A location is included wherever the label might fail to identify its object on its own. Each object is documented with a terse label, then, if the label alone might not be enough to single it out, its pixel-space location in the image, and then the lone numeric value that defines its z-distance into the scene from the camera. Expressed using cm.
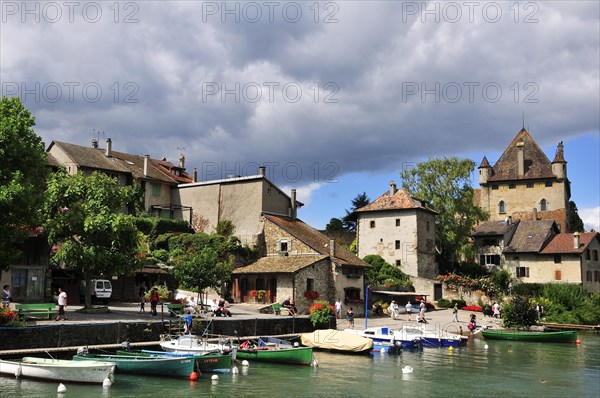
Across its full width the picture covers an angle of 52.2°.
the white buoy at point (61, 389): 2192
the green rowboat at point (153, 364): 2580
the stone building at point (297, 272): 4897
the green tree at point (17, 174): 2934
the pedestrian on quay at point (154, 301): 3644
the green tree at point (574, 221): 9498
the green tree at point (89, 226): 3478
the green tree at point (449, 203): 7300
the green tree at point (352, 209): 9575
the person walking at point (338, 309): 4750
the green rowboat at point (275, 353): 3006
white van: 4344
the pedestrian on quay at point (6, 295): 3359
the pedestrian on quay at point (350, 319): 4338
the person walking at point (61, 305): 3191
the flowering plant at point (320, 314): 4050
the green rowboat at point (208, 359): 2724
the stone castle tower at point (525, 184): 8662
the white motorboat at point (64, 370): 2347
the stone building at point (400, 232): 6662
